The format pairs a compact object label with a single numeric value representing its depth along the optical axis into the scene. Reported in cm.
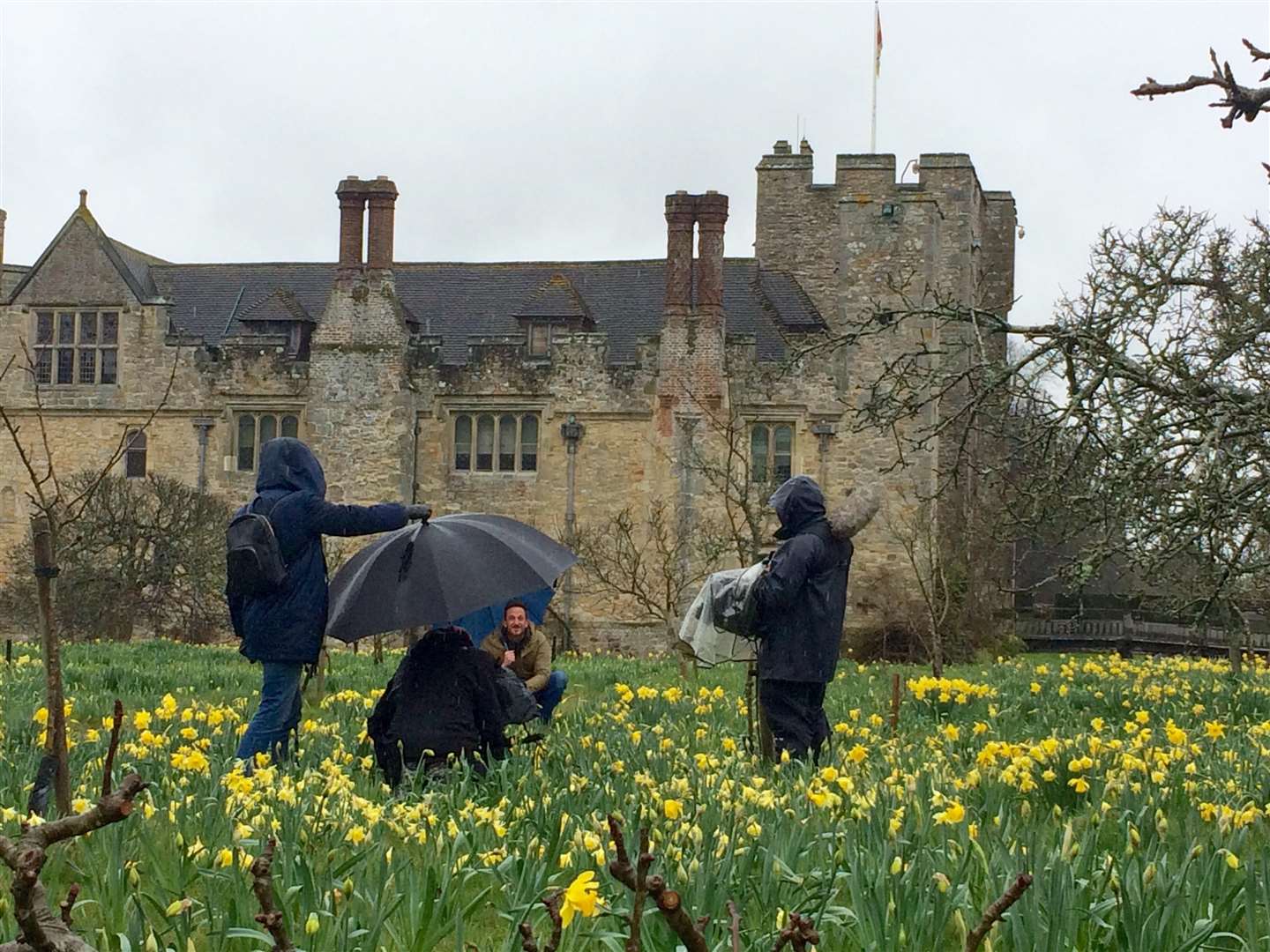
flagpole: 3822
